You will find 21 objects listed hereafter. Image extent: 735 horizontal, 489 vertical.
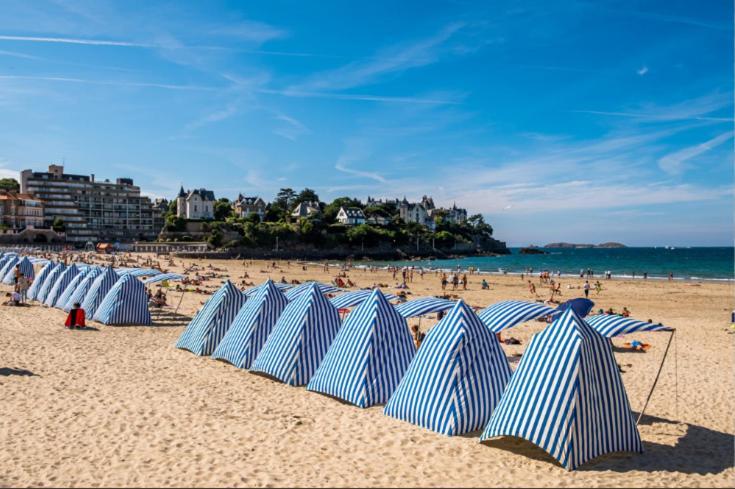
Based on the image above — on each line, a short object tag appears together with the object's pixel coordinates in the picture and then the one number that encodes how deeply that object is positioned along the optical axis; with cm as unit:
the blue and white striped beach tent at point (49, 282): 2050
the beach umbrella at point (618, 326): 749
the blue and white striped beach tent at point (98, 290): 1680
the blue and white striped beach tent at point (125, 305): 1590
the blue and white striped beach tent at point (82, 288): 1781
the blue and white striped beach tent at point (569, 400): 620
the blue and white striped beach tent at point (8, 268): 2810
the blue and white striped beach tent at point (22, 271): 2590
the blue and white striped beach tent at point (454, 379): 741
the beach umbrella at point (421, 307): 1012
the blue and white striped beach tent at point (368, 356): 870
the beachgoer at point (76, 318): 1504
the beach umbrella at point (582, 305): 1252
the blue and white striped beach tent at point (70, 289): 1866
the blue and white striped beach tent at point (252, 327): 1100
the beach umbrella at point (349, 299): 1149
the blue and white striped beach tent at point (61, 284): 1952
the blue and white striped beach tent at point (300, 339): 986
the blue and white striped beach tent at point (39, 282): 2127
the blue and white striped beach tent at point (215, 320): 1203
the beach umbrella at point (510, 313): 889
